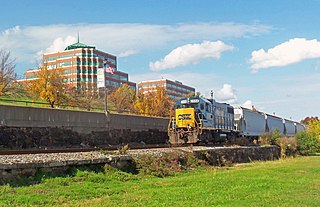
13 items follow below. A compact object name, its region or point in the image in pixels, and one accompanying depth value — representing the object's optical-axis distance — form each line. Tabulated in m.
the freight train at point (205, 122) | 28.03
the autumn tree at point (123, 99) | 63.53
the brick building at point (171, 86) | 127.00
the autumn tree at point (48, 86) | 46.00
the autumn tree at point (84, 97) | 50.84
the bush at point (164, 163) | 15.73
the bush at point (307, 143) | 40.97
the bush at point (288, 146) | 36.97
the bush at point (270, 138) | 38.66
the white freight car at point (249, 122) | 40.40
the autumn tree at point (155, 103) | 65.69
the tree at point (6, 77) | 40.59
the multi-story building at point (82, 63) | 111.62
